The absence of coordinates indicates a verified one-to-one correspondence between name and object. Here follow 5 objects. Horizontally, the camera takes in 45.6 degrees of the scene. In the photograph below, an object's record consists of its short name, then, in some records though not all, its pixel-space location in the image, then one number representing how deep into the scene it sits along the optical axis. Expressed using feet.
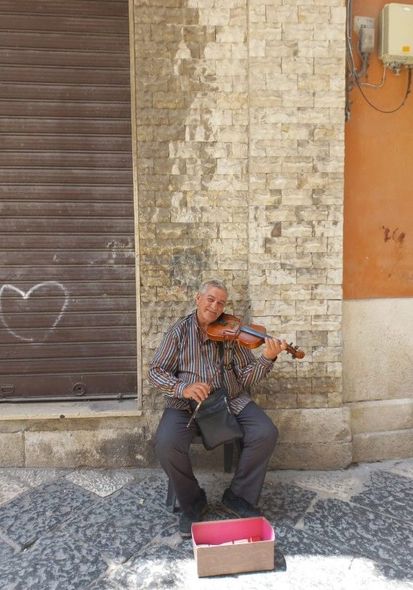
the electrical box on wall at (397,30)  11.56
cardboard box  8.12
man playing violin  9.44
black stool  10.09
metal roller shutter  11.82
